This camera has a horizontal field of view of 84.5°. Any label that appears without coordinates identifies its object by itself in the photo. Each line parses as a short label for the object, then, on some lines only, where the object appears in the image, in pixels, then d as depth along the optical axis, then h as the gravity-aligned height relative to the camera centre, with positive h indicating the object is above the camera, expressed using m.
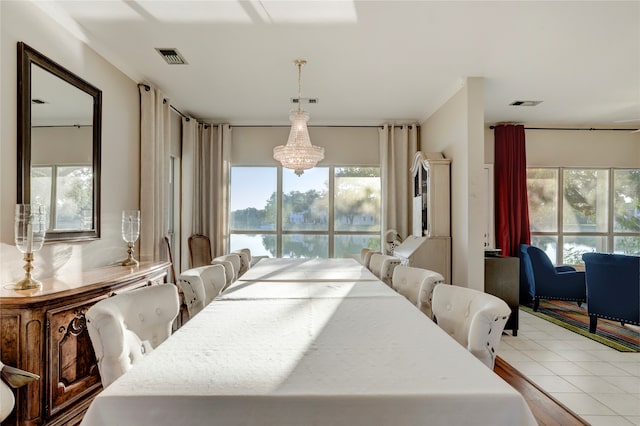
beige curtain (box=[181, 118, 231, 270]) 5.69 +0.53
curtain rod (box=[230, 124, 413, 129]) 5.92 +1.52
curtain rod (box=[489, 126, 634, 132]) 6.03 +1.48
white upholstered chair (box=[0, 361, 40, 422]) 1.48 -0.73
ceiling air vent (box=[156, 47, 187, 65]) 3.31 +1.55
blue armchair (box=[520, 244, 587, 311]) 4.75 -0.91
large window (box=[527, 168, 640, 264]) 6.01 +0.06
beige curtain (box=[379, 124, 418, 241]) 5.75 +0.67
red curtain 5.72 +0.41
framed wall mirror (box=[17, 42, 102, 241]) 2.37 +0.54
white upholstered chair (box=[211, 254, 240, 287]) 2.83 -0.42
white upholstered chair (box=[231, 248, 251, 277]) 3.75 -0.49
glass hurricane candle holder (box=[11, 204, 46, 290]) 2.05 -0.12
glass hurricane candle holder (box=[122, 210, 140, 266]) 3.17 -0.13
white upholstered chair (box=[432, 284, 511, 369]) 1.25 -0.41
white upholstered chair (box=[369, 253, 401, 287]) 3.01 -0.46
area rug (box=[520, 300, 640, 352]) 3.58 -1.31
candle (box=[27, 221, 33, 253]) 2.07 -0.12
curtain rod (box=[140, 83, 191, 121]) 4.06 +1.53
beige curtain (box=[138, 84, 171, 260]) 3.98 +0.47
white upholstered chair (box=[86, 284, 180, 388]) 1.18 -0.42
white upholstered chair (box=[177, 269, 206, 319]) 1.97 -0.42
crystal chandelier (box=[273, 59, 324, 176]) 3.74 +0.72
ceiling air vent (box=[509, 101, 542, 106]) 4.91 +1.57
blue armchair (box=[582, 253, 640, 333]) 3.55 -0.76
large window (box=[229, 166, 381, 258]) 6.07 +0.09
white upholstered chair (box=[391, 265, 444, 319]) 1.93 -0.42
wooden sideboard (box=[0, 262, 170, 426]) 1.82 -0.72
